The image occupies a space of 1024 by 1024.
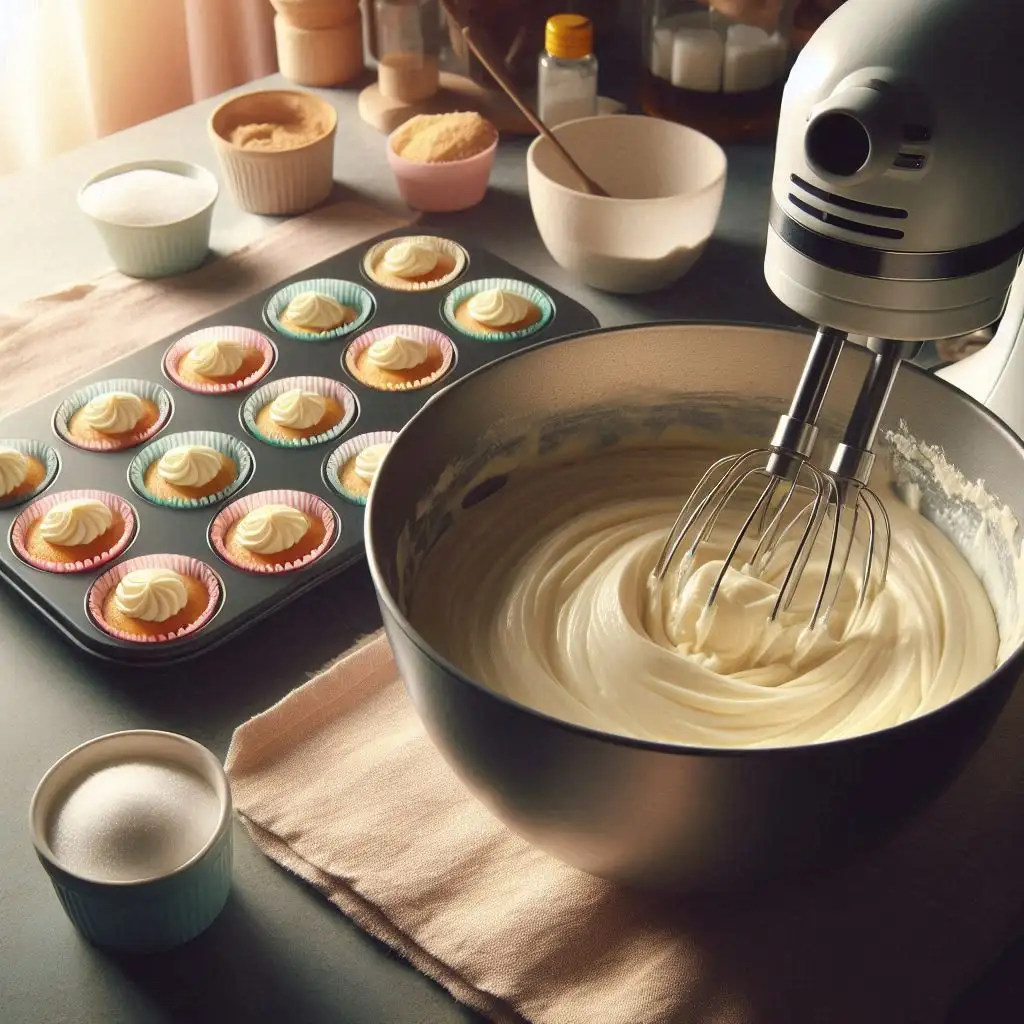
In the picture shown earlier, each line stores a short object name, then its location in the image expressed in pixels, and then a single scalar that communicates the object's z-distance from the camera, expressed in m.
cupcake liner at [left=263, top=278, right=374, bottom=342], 1.05
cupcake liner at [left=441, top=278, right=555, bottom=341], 1.05
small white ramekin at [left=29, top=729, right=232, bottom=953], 0.59
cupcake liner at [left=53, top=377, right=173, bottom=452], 0.93
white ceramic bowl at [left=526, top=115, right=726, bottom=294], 1.03
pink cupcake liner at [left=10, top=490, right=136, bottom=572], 0.83
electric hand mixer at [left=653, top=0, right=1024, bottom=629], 0.46
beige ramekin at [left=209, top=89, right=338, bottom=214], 1.16
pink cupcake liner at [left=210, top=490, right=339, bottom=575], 0.85
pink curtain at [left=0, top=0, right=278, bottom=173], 1.64
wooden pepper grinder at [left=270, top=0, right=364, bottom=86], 1.33
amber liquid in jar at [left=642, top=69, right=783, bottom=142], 1.25
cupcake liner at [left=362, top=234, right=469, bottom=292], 1.09
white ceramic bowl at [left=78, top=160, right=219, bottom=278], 1.08
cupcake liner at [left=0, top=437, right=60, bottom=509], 0.90
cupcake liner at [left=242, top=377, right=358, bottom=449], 0.94
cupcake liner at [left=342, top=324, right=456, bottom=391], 1.01
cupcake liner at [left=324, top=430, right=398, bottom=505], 0.90
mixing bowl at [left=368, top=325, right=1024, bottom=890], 0.49
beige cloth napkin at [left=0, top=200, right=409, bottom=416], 1.03
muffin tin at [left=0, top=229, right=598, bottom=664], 0.80
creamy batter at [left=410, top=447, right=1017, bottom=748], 0.61
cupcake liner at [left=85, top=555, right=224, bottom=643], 0.78
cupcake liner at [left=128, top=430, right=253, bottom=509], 0.89
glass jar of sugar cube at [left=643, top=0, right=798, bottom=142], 1.19
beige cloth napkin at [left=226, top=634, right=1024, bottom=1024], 0.60
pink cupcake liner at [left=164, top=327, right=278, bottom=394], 0.99
